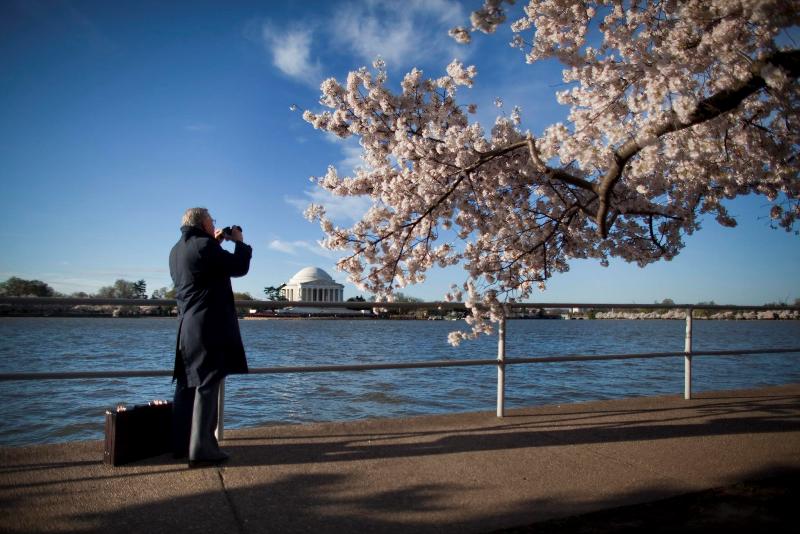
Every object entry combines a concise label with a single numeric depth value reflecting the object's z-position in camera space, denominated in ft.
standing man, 11.60
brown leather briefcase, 11.57
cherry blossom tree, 13.10
